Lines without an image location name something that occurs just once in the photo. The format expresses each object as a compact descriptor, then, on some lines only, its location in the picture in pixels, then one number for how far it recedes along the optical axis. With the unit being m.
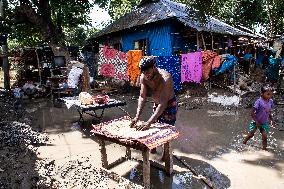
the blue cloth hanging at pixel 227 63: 10.88
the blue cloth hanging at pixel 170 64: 11.06
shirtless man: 4.33
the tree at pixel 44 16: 15.10
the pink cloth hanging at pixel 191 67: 10.87
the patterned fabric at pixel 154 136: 3.79
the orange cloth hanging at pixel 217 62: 10.75
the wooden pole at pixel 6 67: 14.18
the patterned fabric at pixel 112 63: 12.78
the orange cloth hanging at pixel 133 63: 12.14
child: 5.31
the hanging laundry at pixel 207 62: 10.78
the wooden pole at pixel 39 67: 15.77
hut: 13.16
